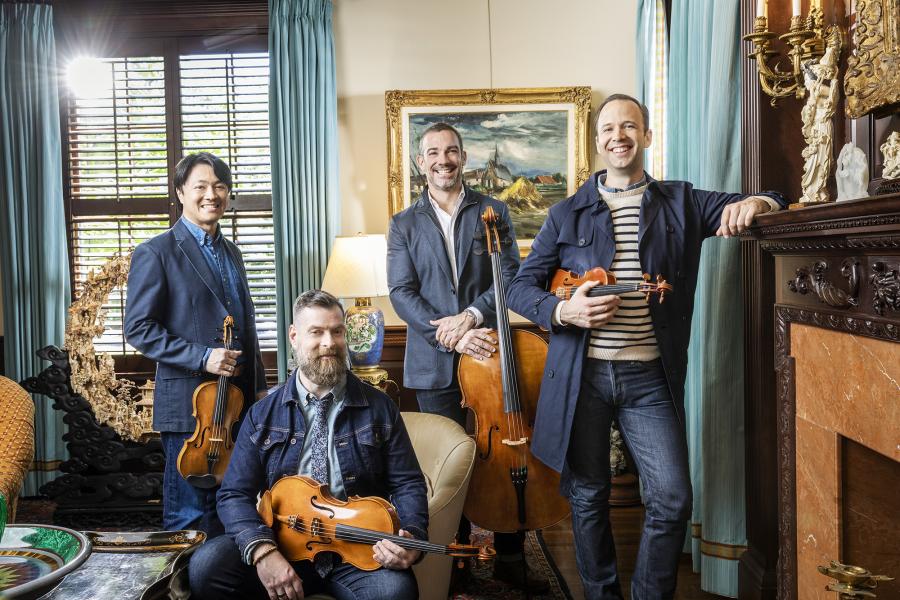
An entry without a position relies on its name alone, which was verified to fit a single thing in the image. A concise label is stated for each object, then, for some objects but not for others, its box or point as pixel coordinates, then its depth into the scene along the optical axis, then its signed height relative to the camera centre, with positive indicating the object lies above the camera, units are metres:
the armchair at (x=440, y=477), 2.14 -0.57
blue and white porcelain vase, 3.74 -0.26
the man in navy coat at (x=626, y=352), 2.16 -0.21
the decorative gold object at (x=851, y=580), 1.53 -0.60
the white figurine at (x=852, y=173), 1.69 +0.22
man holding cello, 2.65 +0.03
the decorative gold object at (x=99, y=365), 3.69 -0.37
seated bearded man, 1.92 -0.43
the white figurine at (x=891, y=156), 1.67 +0.25
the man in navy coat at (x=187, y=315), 2.39 -0.09
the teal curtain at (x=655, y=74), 3.85 +1.01
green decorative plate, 1.49 -0.56
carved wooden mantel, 1.51 -0.14
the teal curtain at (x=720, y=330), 2.65 -0.18
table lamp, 3.74 -0.03
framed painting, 4.23 +0.74
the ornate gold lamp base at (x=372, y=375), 3.68 -0.44
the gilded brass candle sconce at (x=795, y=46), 1.81 +0.55
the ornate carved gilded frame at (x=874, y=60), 1.69 +0.48
